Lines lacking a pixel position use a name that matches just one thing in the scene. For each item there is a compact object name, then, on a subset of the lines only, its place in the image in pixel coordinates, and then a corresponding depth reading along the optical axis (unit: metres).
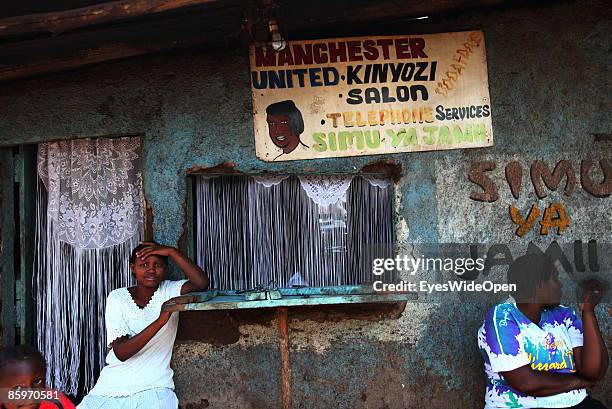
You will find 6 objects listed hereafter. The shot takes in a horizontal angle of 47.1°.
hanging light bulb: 3.63
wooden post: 4.15
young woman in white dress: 3.75
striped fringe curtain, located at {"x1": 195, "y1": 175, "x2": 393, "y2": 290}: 4.33
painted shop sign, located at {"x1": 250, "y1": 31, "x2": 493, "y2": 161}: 4.32
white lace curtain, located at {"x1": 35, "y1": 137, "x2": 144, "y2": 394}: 4.35
